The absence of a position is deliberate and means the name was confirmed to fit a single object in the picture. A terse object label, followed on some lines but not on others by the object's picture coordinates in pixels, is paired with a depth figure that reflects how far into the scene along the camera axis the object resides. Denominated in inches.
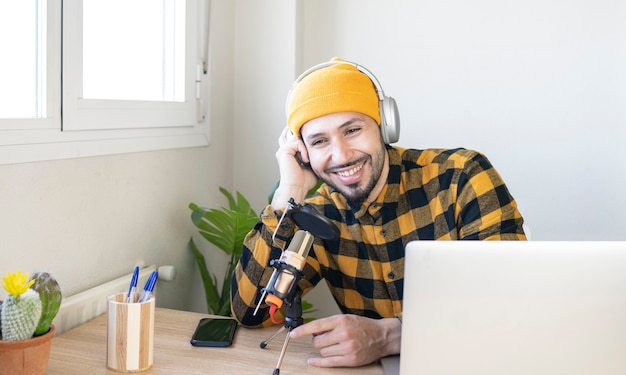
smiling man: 61.4
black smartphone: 54.3
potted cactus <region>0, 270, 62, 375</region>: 42.2
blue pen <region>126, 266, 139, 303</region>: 50.3
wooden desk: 49.0
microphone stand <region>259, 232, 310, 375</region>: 47.5
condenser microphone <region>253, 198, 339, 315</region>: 47.4
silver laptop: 36.0
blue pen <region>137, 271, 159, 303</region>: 50.4
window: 56.2
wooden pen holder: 47.7
